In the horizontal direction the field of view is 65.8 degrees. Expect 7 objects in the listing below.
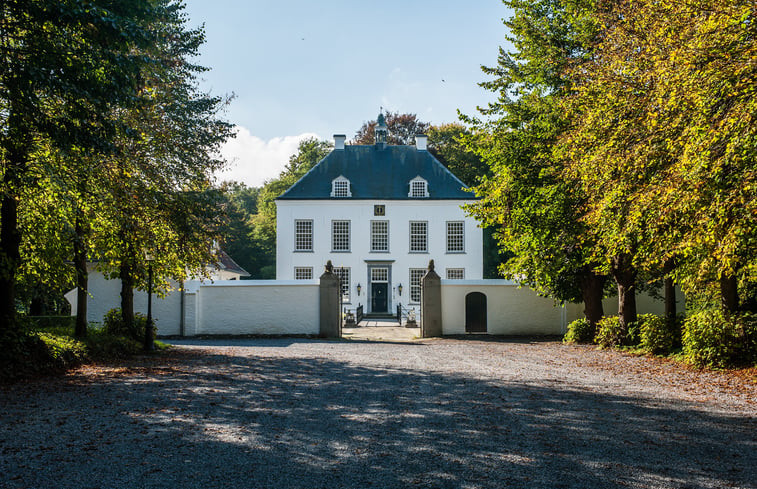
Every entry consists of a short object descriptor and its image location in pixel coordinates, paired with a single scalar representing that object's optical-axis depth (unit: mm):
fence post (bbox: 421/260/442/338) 21625
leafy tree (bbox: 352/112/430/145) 49281
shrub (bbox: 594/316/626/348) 16500
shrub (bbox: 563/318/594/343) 18875
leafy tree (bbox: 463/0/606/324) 17188
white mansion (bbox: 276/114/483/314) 39094
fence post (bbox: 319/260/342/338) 21297
